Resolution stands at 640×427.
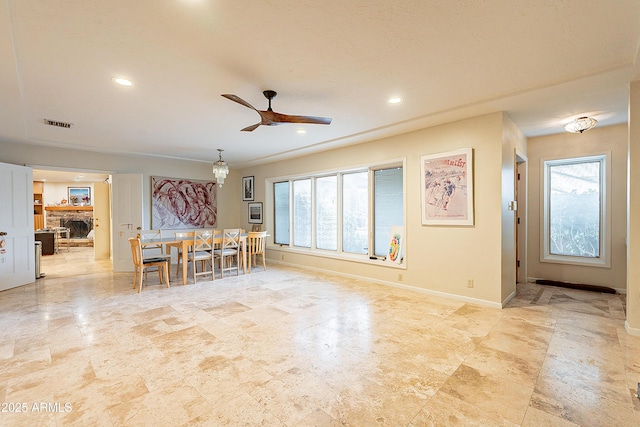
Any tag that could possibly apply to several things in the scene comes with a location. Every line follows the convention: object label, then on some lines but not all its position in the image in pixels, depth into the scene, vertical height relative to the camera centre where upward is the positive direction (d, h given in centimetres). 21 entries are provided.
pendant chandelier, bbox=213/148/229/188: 524 +78
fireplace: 1072 -48
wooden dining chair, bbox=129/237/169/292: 458 -82
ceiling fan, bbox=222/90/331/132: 294 +96
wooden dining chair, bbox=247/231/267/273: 592 -65
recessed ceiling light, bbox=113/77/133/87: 276 +128
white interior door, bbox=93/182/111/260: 784 -22
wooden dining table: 492 -53
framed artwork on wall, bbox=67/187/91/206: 1102 +68
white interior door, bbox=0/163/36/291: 470 -22
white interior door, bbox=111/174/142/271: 606 -4
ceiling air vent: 400 +128
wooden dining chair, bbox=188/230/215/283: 505 -64
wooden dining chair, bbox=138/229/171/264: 528 -50
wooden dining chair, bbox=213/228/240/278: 547 -70
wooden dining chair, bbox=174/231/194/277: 554 -46
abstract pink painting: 662 +22
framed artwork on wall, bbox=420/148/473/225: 383 +31
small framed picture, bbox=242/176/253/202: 767 +64
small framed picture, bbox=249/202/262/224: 743 -4
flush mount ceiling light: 376 +112
